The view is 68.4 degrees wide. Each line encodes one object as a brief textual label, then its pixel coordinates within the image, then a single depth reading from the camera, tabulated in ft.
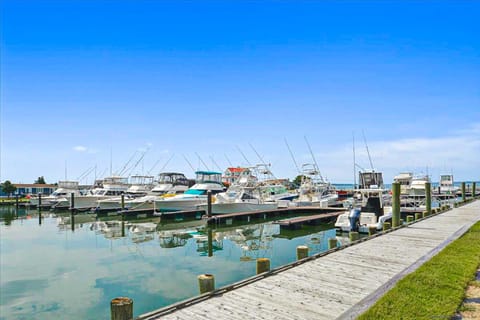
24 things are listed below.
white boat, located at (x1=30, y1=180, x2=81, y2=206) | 163.66
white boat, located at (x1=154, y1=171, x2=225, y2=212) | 116.57
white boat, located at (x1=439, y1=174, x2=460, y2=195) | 211.20
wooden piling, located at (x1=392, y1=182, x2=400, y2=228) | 60.03
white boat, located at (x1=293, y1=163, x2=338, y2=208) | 127.13
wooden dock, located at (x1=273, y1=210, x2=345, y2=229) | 78.24
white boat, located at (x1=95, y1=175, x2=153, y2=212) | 135.64
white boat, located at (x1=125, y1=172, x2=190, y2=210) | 132.87
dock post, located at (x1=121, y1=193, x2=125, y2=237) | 111.32
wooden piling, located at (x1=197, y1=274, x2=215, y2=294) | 22.94
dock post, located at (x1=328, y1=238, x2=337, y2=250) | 38.81
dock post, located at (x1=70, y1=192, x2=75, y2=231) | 128.75
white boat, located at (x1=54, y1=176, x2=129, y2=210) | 146.82
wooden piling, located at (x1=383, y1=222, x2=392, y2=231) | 53.72
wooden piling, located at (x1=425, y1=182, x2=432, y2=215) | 78.24
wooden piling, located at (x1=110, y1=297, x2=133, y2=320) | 18.15
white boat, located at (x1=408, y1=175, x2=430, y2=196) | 164.92
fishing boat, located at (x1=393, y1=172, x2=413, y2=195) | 164.58
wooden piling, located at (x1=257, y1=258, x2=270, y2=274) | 27.71
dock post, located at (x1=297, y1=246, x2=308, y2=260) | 32.68
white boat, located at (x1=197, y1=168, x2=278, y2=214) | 110.12
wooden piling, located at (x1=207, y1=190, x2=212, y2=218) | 94.27
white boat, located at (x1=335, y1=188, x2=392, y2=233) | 65.21
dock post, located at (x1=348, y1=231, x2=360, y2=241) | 43.93
